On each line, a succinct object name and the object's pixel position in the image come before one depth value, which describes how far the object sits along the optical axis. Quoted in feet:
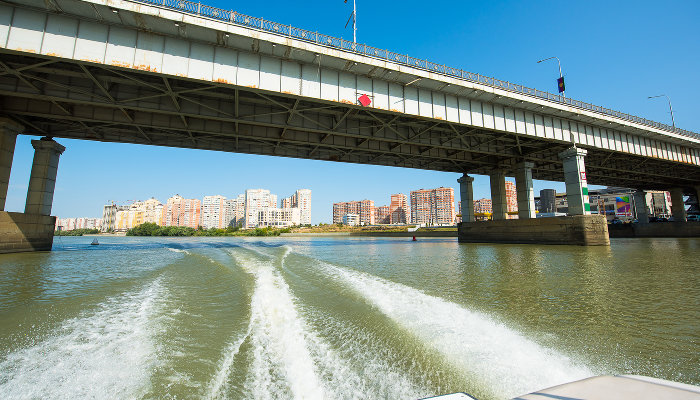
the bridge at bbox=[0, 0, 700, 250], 52.95
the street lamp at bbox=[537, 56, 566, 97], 104.27
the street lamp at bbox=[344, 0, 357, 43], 88.09
